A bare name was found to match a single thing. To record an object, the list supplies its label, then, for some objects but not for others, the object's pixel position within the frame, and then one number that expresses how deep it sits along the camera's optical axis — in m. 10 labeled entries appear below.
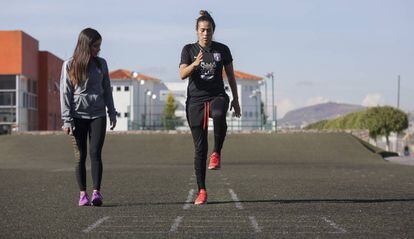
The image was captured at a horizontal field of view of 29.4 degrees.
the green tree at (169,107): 122.19
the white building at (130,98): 120.50
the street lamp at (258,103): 122.40
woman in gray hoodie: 9.34
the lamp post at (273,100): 80.68
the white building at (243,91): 139.35
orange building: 71.12
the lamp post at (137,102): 120.12
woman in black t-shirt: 9.52
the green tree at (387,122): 100.75
